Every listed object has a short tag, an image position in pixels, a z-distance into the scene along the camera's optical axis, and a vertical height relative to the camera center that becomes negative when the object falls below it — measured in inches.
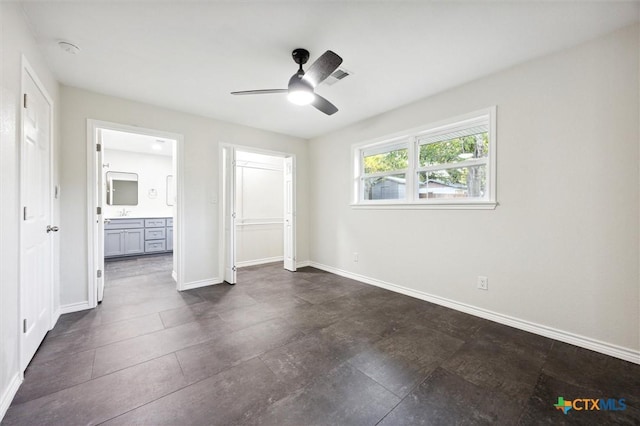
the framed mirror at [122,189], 231.3 +21.2
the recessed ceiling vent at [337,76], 99.7 +54.5
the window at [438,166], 107.2 +22.2
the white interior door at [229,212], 153.3 -0.1
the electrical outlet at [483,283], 104.3 -28.8
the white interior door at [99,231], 118.8 -8.9
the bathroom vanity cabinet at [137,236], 210.7 -21.2
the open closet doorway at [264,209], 189.2 +2.3
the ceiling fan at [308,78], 75.6 +43.5
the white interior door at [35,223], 70.1 -3.4
